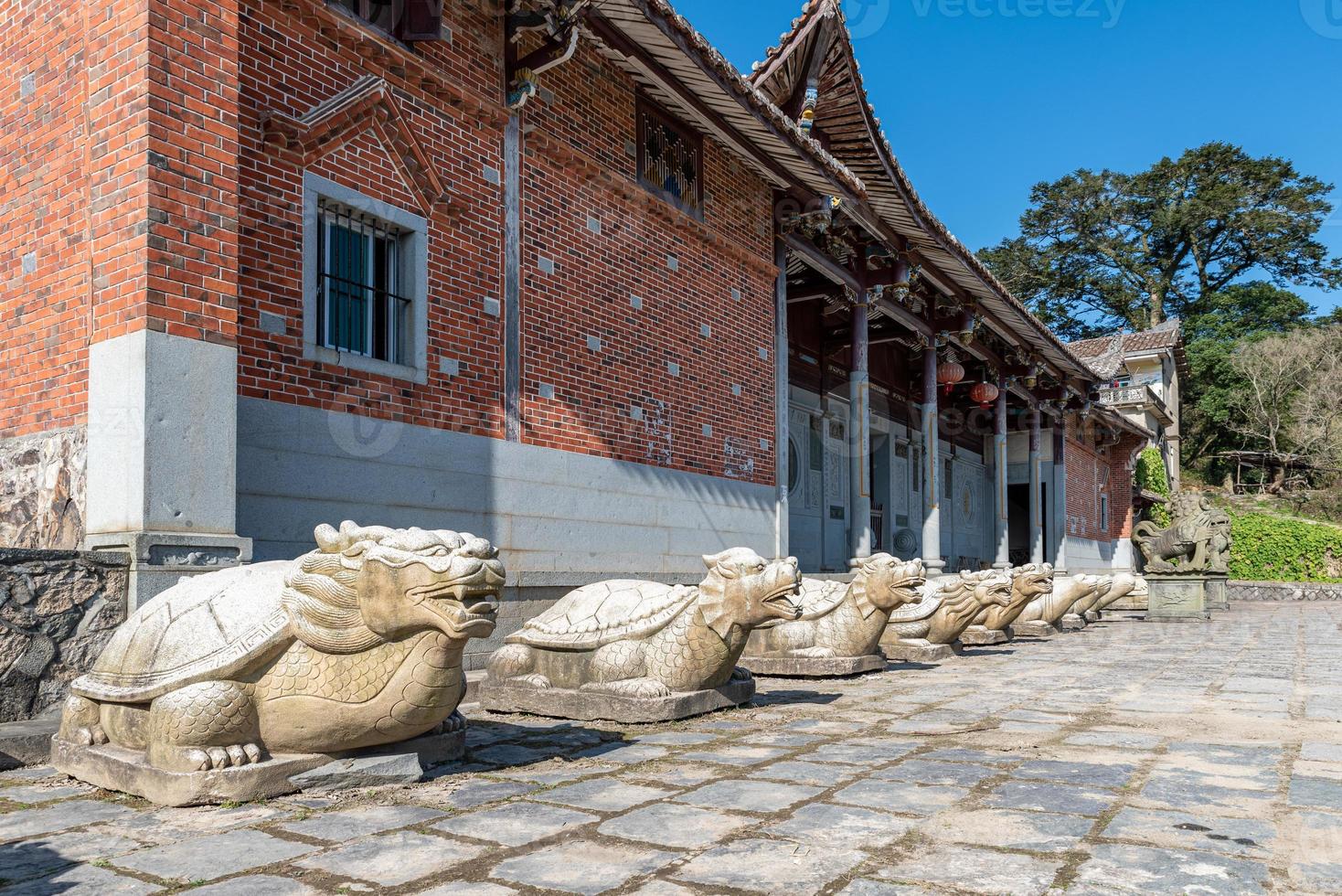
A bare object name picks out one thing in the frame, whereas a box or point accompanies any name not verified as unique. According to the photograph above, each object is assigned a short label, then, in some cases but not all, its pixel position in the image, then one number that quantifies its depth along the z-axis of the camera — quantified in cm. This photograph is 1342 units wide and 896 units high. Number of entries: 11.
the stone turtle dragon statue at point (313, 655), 379
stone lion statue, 1791
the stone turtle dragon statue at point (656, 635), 581
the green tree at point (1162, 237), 4384
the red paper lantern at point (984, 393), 2047
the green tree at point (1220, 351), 4234
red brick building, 582
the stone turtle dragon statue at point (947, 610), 976
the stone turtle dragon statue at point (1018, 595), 1152
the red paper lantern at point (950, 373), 1820
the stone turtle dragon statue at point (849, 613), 795
